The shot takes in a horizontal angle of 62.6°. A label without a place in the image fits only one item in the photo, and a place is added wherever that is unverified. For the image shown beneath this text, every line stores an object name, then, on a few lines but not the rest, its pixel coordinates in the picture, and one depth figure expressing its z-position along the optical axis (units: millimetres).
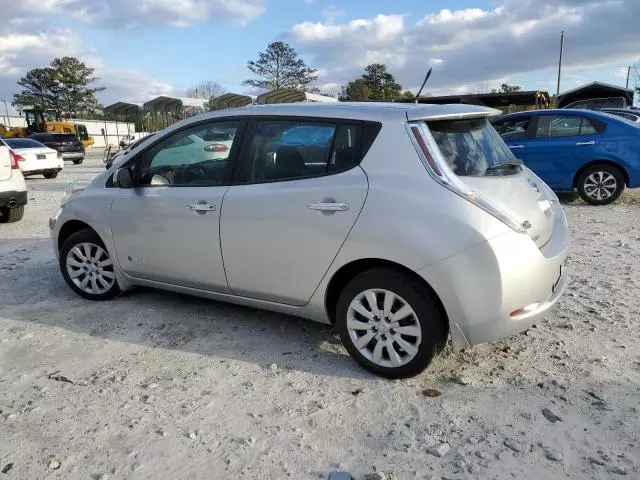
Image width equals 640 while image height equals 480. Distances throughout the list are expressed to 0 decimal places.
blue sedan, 8539
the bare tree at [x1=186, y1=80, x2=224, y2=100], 70250
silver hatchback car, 2941
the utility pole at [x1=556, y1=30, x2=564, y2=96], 44312
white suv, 8047
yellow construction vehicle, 37719
